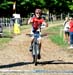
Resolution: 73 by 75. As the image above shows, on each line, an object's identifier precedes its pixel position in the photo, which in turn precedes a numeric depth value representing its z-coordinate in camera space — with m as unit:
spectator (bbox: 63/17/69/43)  16.00
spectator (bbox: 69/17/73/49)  13.47
